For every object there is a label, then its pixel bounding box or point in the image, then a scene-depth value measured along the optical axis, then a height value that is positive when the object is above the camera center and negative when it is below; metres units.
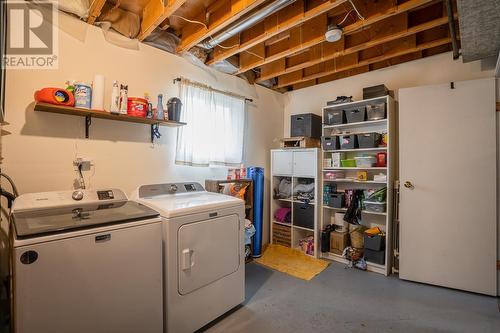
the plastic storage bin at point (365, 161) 3.00 +0.08
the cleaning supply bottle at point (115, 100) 2.03 +0.55
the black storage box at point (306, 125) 3.46 +0.60
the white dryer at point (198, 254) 1.71 -0.67
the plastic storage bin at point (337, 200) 3.23 -0.44
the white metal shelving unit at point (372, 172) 2.88 -0.06
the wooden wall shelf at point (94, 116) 1.79 +0.43
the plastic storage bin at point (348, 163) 3.17 +0.06
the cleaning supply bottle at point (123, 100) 2.08 +0.57
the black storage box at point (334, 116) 3.25 +0.69
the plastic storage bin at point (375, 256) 2.86 -1.06
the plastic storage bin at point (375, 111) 2.92 +0.68
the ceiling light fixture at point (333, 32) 2.21 +1.22
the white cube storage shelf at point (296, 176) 3.34 -0.12
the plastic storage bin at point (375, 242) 2.86 -0.89
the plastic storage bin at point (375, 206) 2.90 -0.47
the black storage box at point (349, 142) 3.11 +0.33
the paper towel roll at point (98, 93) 2.01 +0.61
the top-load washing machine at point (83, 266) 1.18 -0.55
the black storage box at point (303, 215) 3.38 -0.67
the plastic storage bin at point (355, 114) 3.04 +0.67
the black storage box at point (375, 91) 2.97 +0.94
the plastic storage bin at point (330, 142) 3.25 +0.33
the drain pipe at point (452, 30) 1.88 +1.21
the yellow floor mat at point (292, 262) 2.92 -1.24
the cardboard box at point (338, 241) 3.23 -0.99
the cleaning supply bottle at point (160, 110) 2.36 +0.54
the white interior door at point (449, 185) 2.36 -0.18
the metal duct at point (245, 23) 1.96 +1.30
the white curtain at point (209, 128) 2.71 +0.48
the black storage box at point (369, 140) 2.96 +0.34
